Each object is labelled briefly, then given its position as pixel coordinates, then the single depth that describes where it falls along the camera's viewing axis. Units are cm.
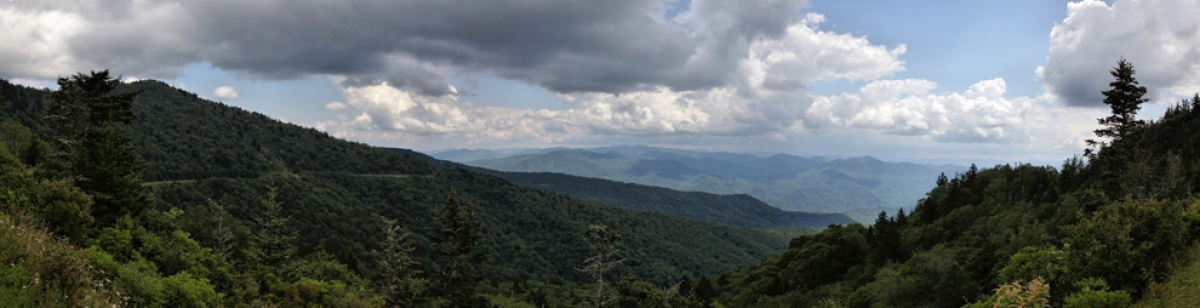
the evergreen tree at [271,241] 3741
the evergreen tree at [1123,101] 3866
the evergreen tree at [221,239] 3160
